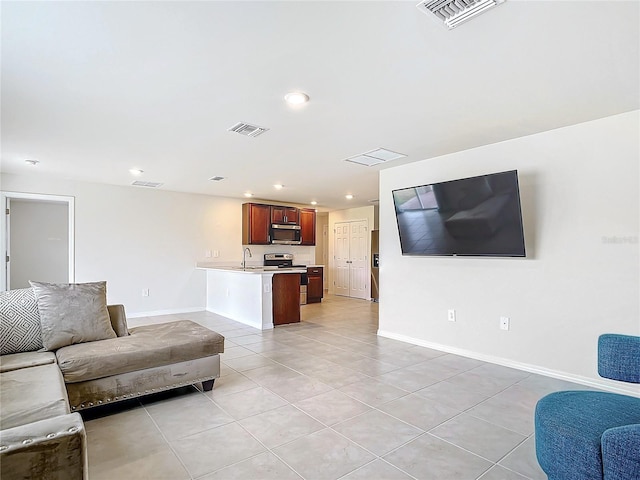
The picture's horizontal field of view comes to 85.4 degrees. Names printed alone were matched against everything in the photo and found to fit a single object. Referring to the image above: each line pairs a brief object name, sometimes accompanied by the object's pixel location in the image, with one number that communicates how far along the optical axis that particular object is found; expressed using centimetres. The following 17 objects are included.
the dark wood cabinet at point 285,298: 564
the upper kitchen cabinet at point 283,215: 767
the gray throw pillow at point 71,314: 257
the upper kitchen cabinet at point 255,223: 738
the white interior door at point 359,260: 890
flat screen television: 332
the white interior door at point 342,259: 949
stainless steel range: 793
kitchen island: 542
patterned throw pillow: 244
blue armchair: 115
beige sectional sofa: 113
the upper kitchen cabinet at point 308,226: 832
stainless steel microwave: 770
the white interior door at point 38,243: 695
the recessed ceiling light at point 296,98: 251
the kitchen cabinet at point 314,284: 819
